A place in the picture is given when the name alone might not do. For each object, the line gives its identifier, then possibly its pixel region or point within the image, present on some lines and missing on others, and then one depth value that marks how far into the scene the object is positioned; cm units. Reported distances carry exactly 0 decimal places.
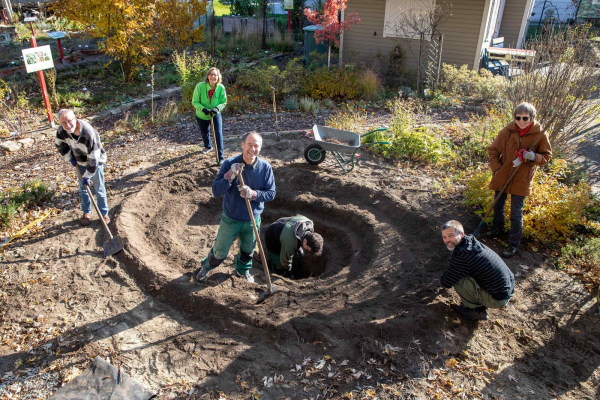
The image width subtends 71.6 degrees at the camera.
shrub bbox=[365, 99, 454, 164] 786
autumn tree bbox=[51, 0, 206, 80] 1085
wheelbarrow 728
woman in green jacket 717
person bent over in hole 543
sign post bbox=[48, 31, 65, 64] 1274
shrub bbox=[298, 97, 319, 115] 1065
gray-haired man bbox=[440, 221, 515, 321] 410
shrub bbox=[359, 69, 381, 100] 1174
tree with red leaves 1214
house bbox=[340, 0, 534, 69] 1291
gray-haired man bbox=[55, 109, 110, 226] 527
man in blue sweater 427
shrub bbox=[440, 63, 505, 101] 1155
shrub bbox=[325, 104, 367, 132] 886
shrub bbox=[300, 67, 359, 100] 1166
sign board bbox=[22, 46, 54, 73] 828
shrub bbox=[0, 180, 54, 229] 594
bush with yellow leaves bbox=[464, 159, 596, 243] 564
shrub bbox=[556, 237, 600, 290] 512
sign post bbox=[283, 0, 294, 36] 1692
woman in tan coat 493
